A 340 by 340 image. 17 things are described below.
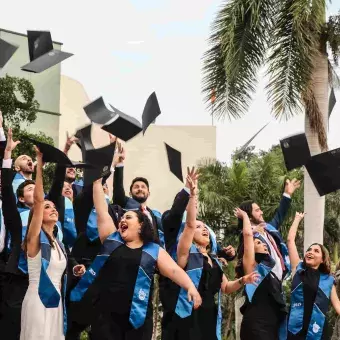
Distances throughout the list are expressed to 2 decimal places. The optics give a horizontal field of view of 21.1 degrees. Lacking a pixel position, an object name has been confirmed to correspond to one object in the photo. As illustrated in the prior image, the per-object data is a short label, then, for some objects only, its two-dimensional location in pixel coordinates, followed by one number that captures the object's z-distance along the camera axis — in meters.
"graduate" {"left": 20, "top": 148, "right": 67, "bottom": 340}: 6.45
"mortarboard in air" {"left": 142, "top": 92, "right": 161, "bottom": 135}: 8.48
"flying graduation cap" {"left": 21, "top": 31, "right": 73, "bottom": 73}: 8.58
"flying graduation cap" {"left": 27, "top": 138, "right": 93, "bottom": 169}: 6.38
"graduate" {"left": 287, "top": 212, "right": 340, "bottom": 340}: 8.39
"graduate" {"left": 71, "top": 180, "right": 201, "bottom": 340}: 6.56
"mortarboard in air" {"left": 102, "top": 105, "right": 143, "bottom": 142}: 7.91
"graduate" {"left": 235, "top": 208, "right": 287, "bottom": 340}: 8.06
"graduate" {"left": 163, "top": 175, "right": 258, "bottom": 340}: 7.58
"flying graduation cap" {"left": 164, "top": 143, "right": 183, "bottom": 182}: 8.54
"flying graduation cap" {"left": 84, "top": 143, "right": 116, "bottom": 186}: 6.97
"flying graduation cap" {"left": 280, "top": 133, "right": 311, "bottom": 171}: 8.98
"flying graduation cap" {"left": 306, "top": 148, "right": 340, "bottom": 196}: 9.12
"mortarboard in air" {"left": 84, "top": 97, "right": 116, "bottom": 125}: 7.95
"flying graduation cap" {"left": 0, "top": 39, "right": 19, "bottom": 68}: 8.20
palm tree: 13.38
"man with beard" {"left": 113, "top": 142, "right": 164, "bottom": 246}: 7.74
